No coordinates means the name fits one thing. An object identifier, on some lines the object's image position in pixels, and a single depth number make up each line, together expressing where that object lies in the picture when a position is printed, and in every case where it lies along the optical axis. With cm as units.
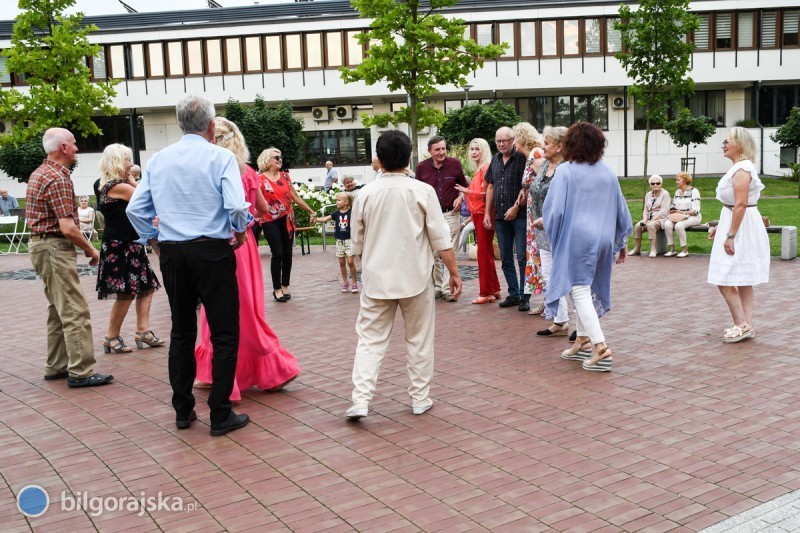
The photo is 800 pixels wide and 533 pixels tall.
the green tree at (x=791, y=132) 3434
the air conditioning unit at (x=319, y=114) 4381
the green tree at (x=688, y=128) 3450
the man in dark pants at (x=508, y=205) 935
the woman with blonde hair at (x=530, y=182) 895
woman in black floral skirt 735
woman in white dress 748
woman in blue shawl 674
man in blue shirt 510
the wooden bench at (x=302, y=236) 1773
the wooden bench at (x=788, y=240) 1355
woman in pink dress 602
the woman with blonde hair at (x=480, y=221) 1011
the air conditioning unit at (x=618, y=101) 4175
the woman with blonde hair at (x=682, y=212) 1502
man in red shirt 1048
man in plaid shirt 644
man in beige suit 544
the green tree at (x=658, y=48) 2430
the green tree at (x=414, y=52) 2162
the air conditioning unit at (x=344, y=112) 4384
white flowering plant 1905
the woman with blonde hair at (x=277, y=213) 1081
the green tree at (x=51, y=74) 2784
